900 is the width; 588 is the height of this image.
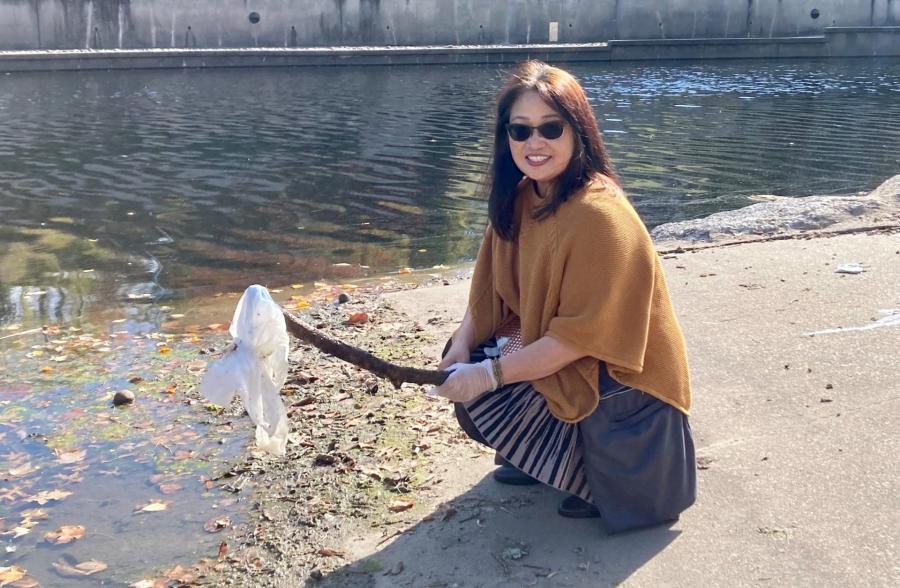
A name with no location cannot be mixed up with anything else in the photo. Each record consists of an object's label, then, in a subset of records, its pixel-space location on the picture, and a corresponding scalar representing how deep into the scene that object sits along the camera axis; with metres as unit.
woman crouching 3.35
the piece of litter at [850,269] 6.54
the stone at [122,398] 5.80
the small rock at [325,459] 4.66
